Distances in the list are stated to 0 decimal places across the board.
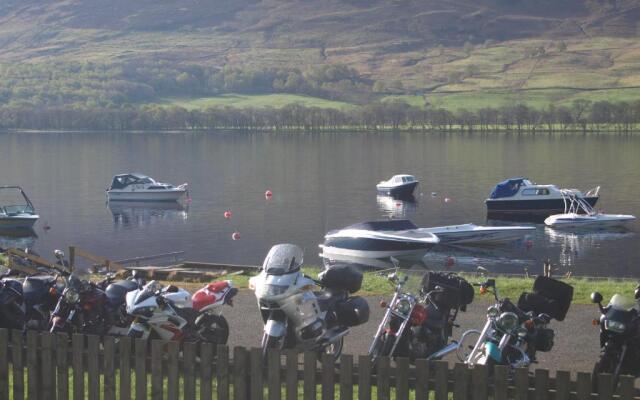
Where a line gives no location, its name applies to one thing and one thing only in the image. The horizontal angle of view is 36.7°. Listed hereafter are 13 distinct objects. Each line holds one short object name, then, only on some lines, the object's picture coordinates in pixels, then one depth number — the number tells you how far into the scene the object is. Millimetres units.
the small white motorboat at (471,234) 49312
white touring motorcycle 12258
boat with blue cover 64125
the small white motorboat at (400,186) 76625
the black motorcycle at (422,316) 12312
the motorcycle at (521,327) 11562
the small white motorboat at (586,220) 57281
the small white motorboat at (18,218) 54053
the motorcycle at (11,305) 13156
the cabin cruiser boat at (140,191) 72688
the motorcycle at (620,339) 10891
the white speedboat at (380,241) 43562
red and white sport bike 12914
